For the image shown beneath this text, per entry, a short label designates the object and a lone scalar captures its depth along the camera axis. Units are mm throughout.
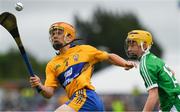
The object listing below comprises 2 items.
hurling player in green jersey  18891
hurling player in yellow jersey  20297
